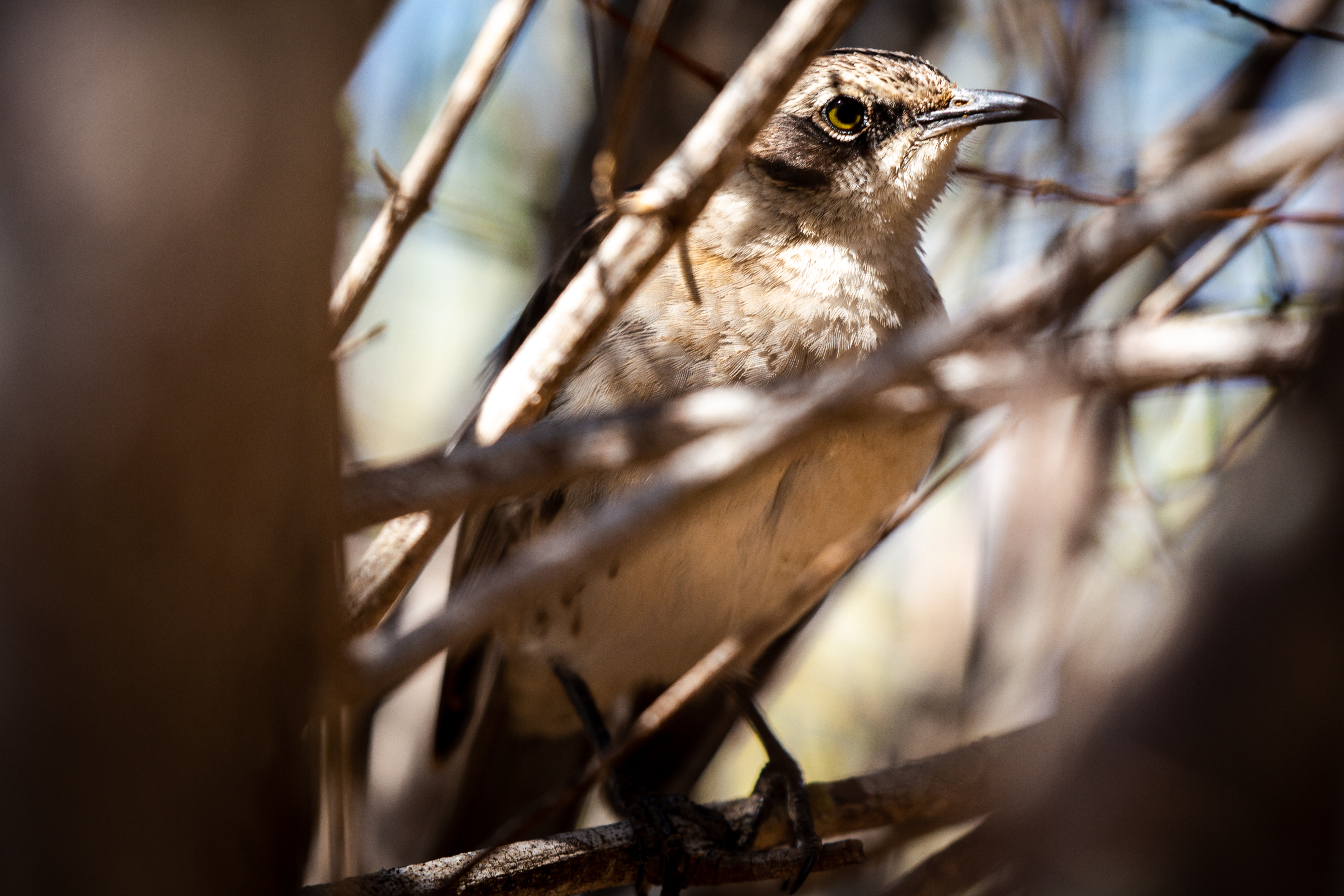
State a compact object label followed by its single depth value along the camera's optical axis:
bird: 5.55
